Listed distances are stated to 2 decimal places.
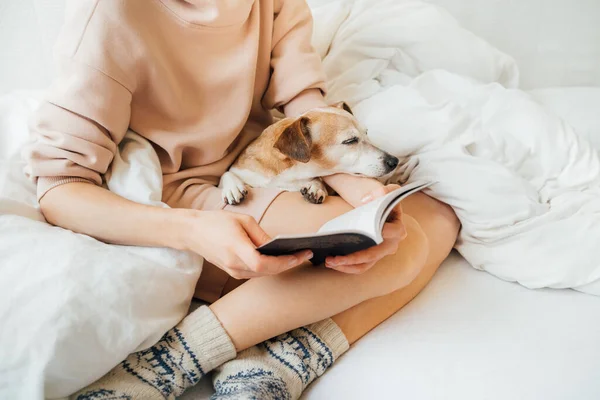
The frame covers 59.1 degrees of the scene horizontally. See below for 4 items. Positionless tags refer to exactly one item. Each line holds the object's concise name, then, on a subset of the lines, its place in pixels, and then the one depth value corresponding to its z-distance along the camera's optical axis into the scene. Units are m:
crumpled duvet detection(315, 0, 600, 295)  1.18
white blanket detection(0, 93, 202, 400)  0.78
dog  1.23
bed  0.94
